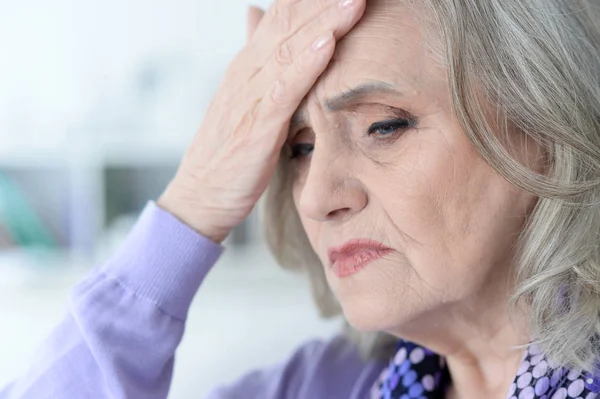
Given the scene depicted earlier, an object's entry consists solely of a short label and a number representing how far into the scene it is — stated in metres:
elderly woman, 0.91
